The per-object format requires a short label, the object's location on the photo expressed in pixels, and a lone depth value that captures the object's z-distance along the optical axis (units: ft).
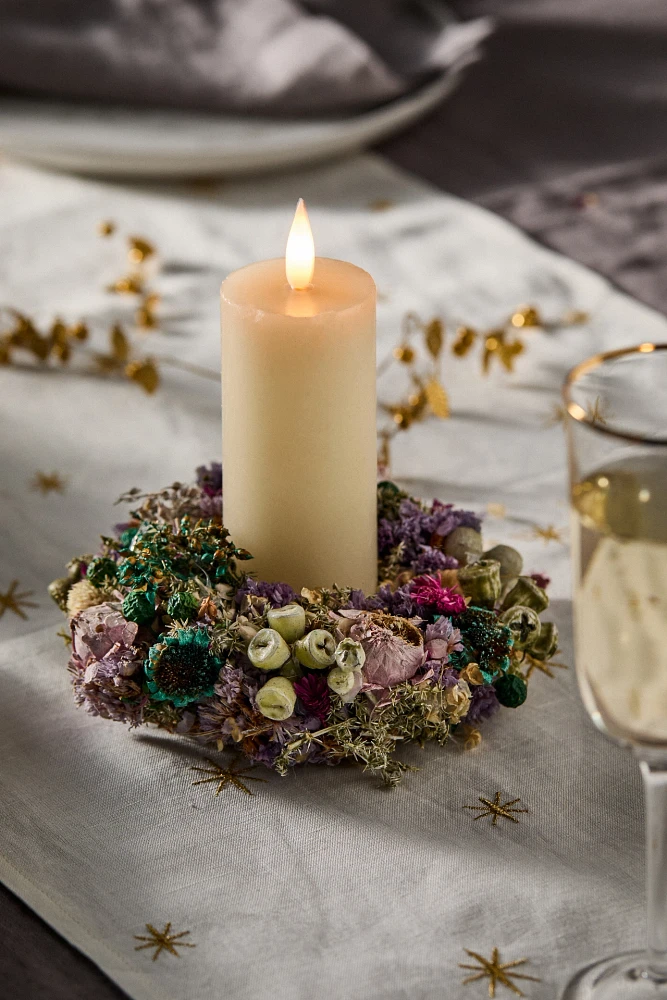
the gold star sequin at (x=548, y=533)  3.20
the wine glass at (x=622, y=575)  2.34
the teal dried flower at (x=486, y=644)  2.70
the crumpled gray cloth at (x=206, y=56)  4.41
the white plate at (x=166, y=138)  4.30
